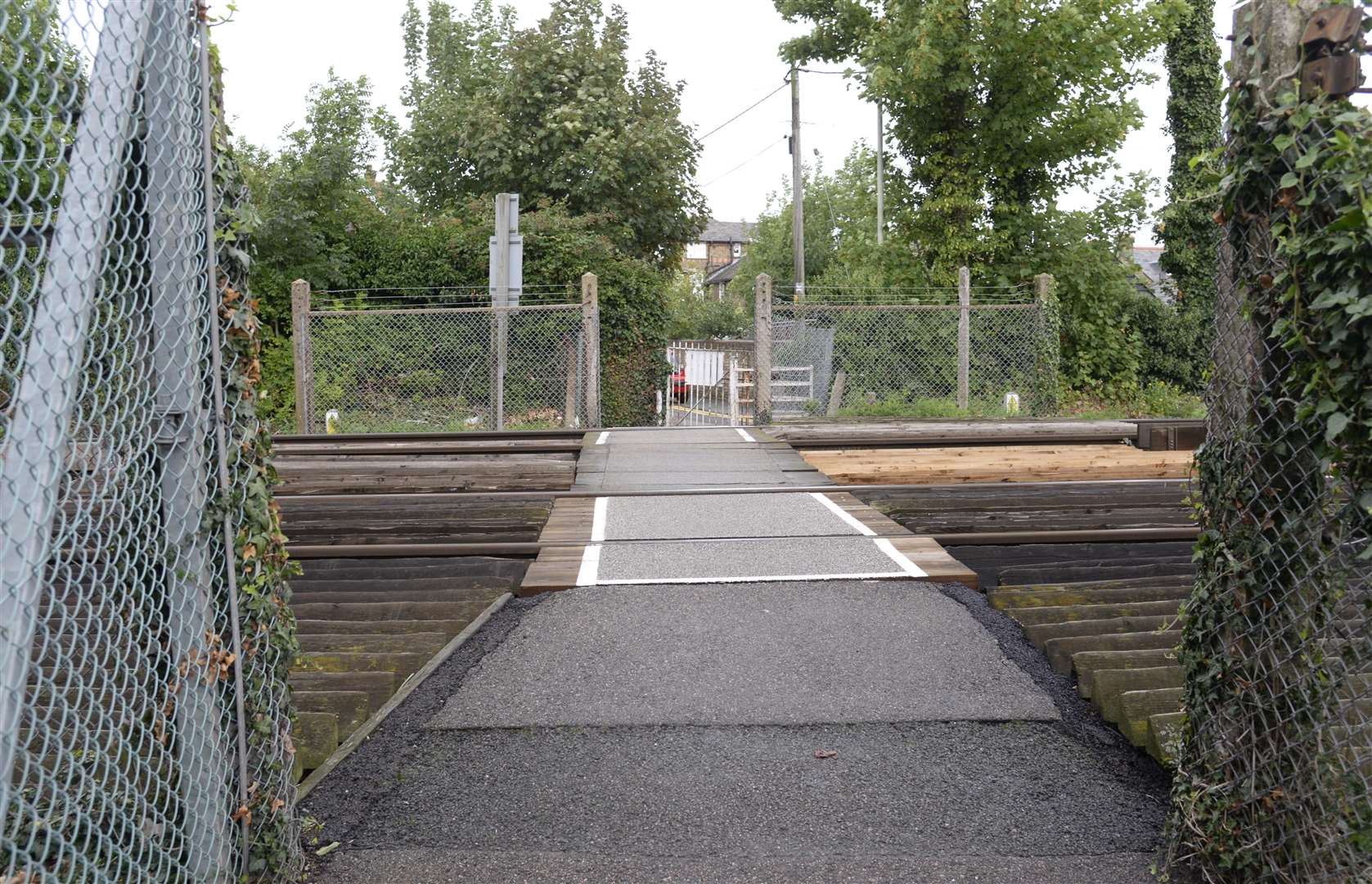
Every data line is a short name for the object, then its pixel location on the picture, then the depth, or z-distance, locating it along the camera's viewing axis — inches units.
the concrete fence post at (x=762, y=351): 591.2
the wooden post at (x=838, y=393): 687.7
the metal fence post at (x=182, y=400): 101.7
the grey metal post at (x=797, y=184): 1221.7
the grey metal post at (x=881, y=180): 1010.7
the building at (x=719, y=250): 3871.1
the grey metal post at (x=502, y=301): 591.8
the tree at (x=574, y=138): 941.2
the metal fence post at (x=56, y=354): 74.3
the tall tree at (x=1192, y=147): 904.3
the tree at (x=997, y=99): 836.0
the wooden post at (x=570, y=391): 602.2
